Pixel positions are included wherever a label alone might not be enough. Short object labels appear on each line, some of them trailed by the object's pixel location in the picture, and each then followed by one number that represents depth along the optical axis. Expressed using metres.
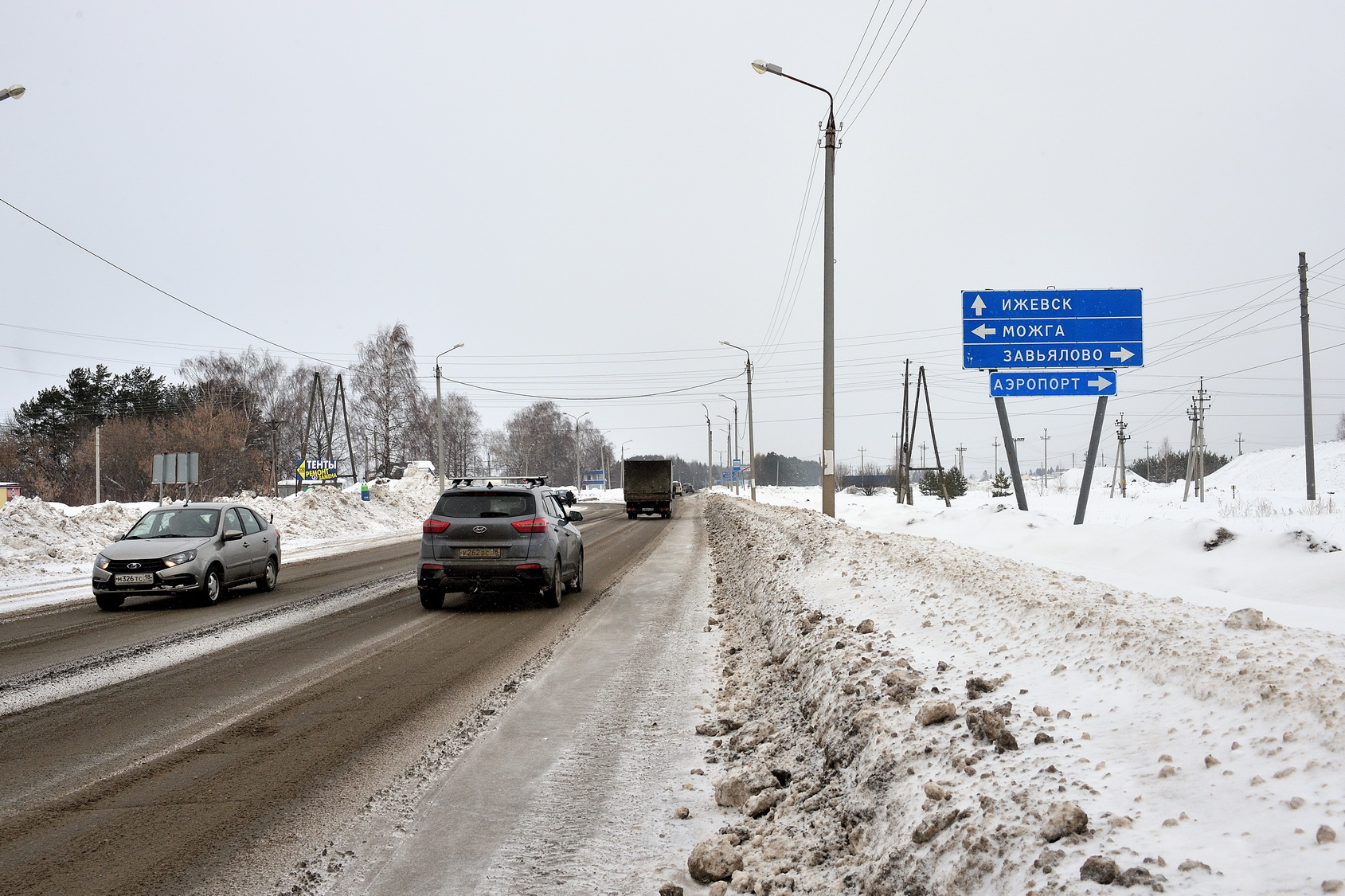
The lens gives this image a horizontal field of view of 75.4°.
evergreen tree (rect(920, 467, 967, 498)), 67.20
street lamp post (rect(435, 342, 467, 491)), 42.56
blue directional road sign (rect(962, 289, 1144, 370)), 19.52
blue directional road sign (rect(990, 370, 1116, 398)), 19.58
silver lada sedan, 12.56
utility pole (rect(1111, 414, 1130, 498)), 68.19
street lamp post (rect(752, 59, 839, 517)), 19.56
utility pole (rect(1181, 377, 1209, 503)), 49.03
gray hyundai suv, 12.02
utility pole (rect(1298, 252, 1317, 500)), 33.78
